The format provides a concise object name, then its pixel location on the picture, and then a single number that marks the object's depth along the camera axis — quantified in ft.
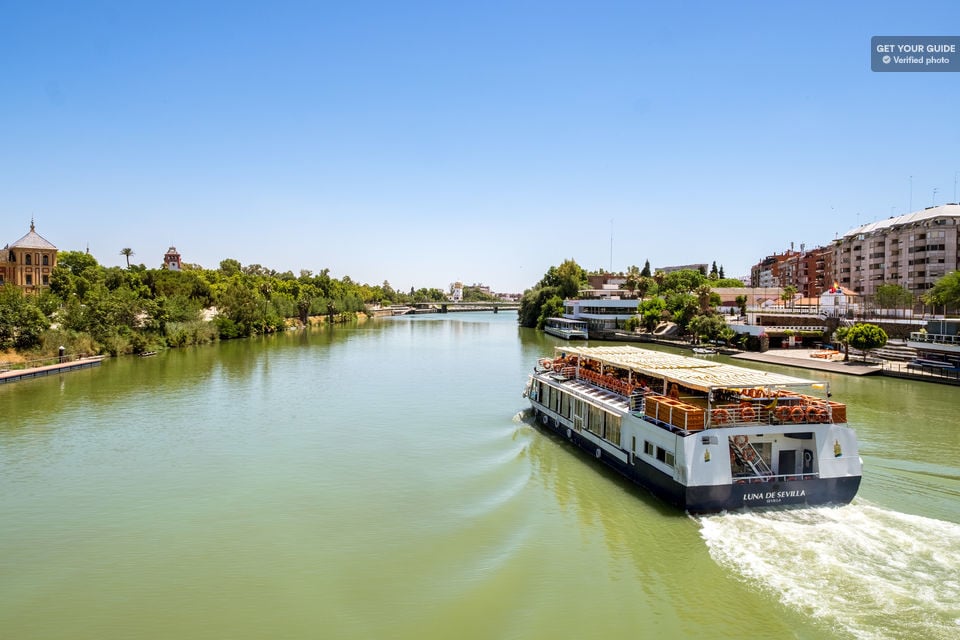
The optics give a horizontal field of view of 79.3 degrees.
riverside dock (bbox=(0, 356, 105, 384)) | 129.70
